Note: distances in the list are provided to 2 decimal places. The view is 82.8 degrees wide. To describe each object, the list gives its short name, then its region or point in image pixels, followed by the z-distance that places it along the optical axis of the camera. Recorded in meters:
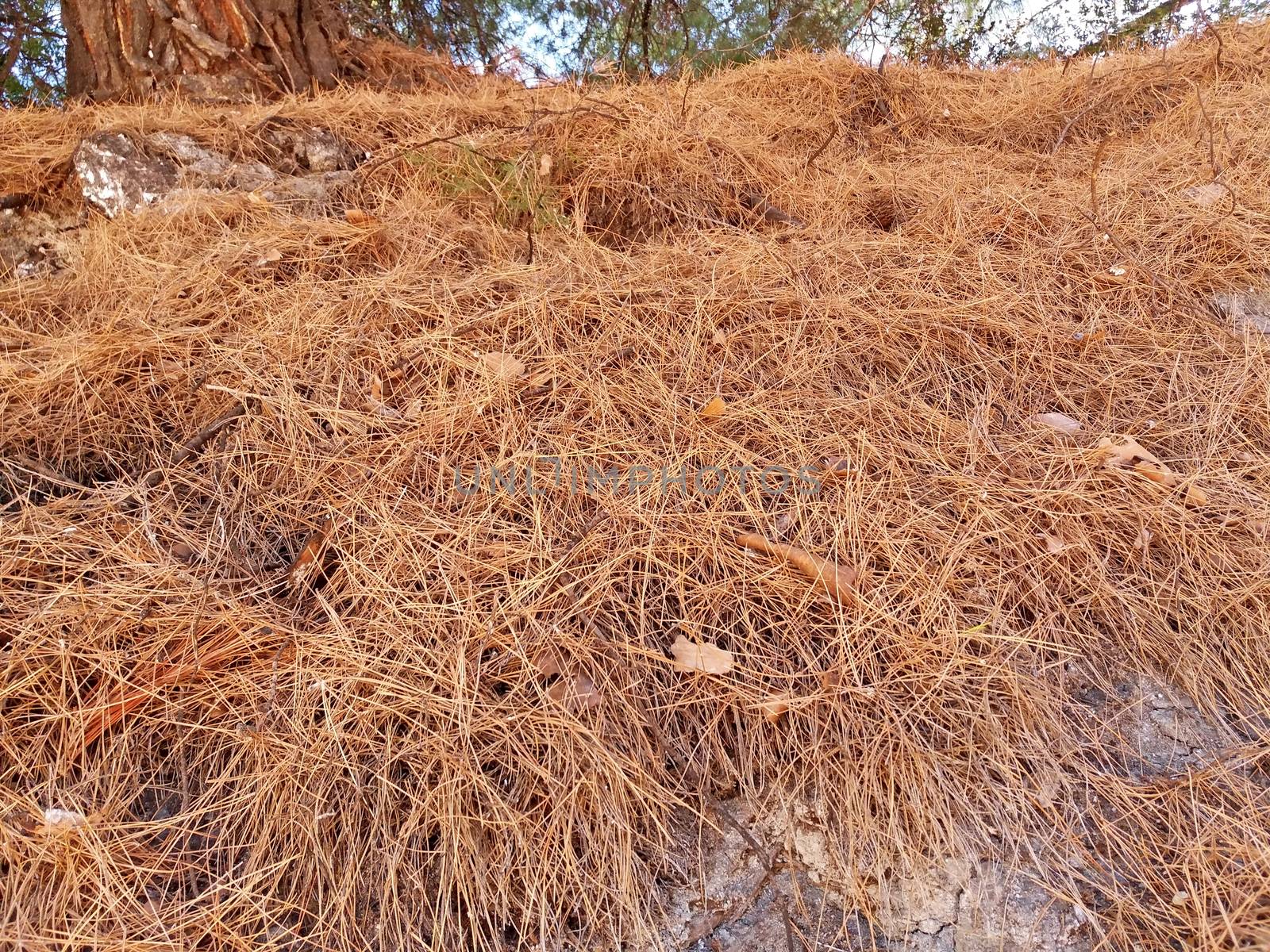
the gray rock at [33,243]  2.21
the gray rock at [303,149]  2.47
